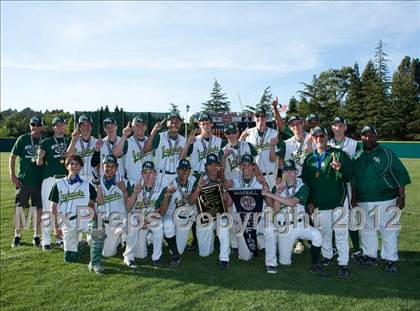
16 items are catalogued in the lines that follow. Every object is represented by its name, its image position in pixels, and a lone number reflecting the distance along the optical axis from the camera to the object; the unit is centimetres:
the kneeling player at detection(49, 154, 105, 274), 605
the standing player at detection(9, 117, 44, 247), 684
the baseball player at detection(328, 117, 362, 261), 611
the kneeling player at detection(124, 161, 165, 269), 596
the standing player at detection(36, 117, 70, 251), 664
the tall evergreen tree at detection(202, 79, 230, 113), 6800
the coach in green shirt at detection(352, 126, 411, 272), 571
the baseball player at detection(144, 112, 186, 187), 662
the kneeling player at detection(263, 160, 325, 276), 571
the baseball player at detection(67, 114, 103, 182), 668
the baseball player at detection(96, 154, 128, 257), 612
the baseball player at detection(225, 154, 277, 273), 605
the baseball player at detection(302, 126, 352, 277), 564
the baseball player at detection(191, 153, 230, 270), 622
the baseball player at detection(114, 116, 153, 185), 670
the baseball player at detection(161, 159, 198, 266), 623
